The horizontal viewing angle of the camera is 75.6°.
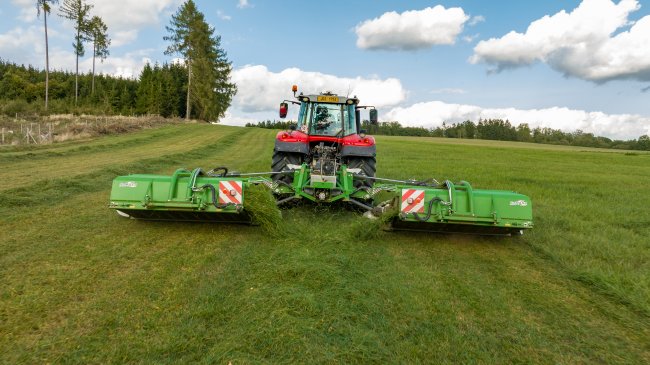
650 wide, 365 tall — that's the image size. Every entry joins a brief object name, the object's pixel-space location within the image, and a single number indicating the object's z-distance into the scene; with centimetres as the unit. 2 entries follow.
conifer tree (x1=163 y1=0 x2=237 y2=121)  4419
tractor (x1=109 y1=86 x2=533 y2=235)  506
